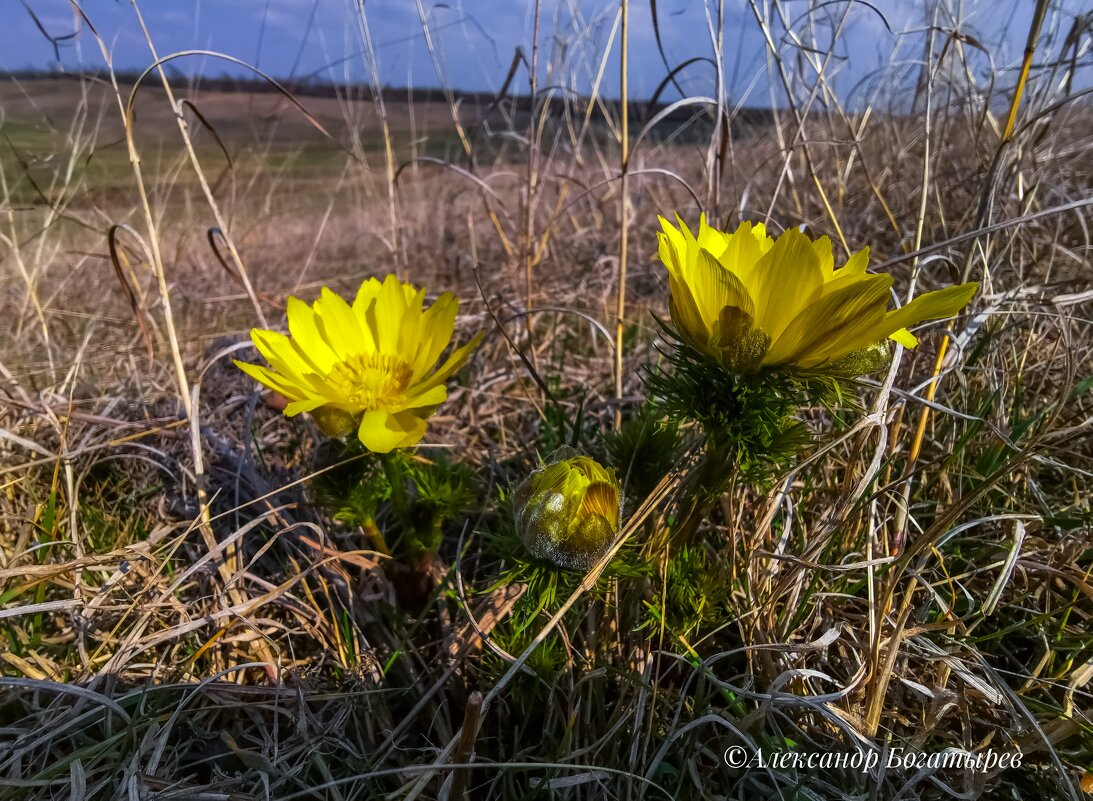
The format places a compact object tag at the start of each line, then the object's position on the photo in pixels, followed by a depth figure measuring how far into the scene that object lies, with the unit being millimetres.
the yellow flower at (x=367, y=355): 178
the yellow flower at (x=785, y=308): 133
